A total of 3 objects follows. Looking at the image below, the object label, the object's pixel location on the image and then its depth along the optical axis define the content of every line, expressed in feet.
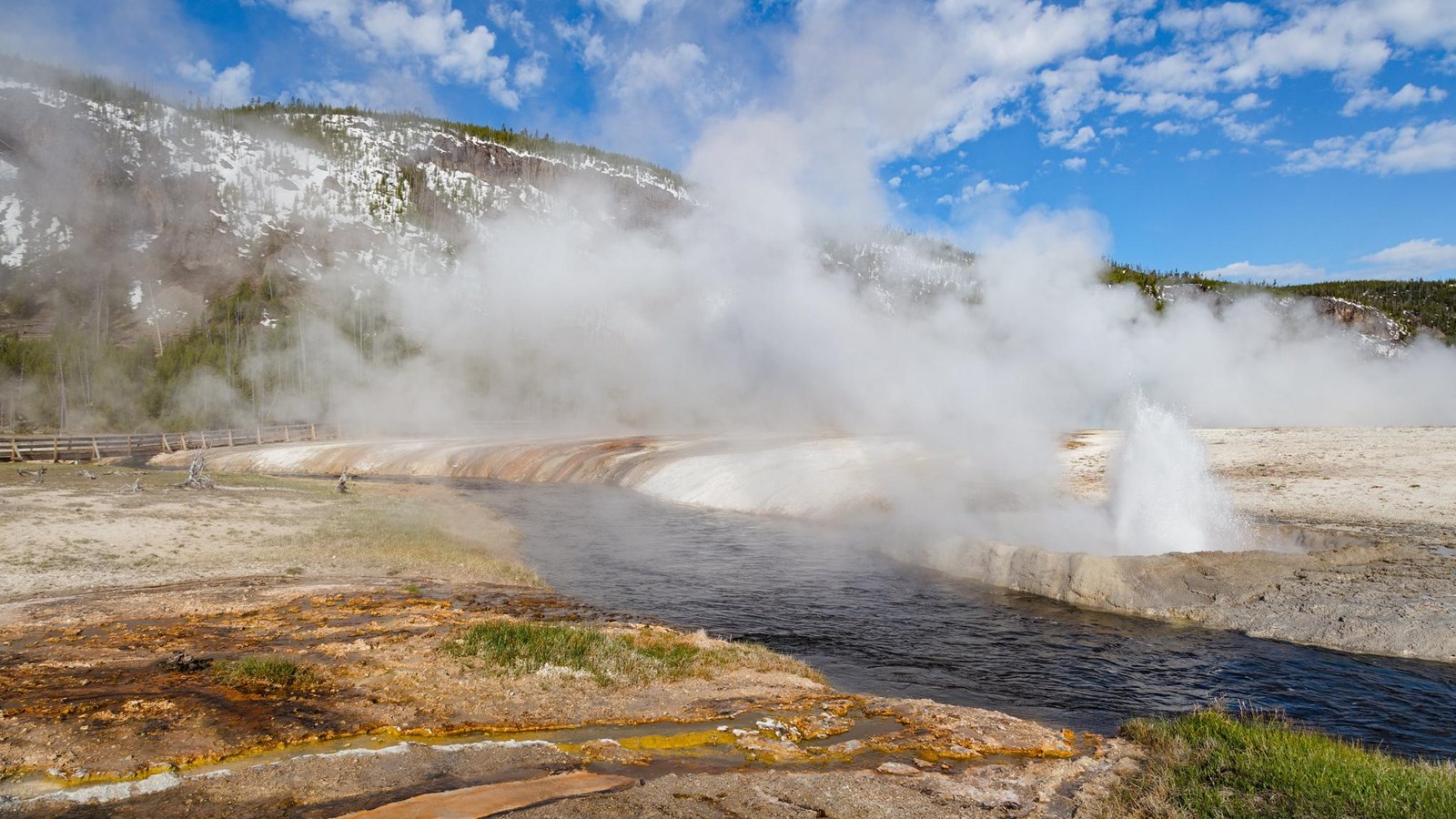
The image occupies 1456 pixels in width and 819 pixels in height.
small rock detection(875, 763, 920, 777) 25.03
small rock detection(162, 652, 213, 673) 31.48
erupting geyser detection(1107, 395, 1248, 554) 66.03
